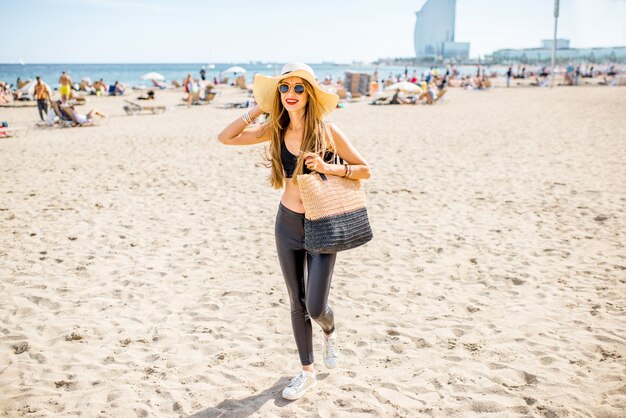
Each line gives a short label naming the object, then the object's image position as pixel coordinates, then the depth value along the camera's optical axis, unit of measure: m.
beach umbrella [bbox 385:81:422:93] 22.77
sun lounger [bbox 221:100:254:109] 22.68
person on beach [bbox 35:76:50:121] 16.70
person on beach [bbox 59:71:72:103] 20.72
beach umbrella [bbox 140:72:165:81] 31.84
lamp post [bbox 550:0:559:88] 34.84
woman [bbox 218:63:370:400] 2.57
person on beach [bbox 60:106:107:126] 16.03
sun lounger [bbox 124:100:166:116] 19.97
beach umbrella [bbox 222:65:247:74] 39.45
